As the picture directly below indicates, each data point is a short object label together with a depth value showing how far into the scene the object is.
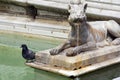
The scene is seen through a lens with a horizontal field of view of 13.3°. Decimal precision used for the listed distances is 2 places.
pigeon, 8.52
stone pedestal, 7.72
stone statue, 7.97
